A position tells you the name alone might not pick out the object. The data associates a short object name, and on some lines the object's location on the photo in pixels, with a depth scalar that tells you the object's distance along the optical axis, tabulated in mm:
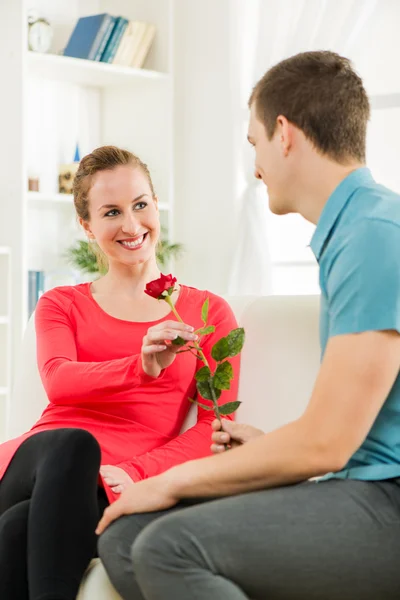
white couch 2213
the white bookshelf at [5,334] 4305
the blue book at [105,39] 4703
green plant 4482
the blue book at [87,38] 4688
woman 1750
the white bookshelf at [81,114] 4820
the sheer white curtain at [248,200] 4512
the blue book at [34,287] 4469
